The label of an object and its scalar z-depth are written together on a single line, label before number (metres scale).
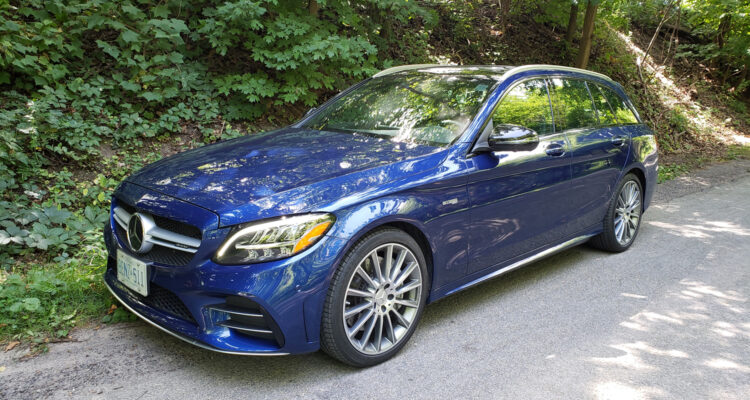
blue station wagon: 2.67
